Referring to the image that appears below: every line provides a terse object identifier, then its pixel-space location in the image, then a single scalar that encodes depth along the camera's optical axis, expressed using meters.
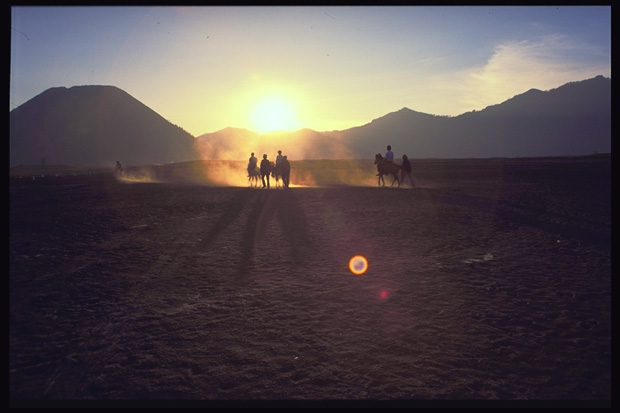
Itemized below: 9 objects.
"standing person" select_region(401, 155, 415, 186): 22.67
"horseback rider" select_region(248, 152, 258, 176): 26.30
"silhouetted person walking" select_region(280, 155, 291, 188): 24.55
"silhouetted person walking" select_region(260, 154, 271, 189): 23.72
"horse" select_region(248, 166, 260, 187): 26.23
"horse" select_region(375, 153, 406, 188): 23.33
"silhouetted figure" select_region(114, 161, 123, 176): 45.44
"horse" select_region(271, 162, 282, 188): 24.62
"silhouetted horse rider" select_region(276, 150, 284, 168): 24.24
